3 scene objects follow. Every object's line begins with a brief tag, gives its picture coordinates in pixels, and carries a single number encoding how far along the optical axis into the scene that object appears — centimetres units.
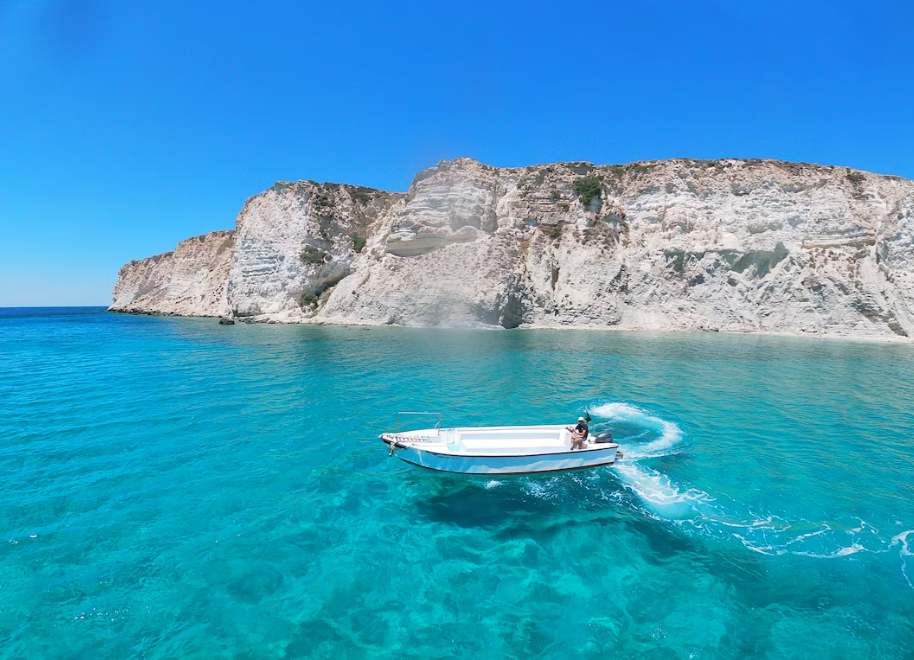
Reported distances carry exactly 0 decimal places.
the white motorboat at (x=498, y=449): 1032
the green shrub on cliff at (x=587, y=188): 5450
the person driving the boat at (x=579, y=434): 1084
